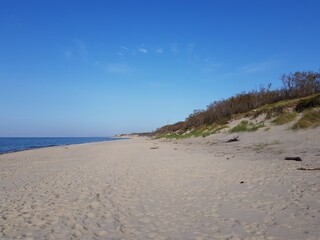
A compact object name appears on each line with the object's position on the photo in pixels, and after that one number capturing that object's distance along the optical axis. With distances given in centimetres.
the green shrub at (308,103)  2189
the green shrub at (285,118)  2130
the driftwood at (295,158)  1114
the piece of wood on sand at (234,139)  2194
